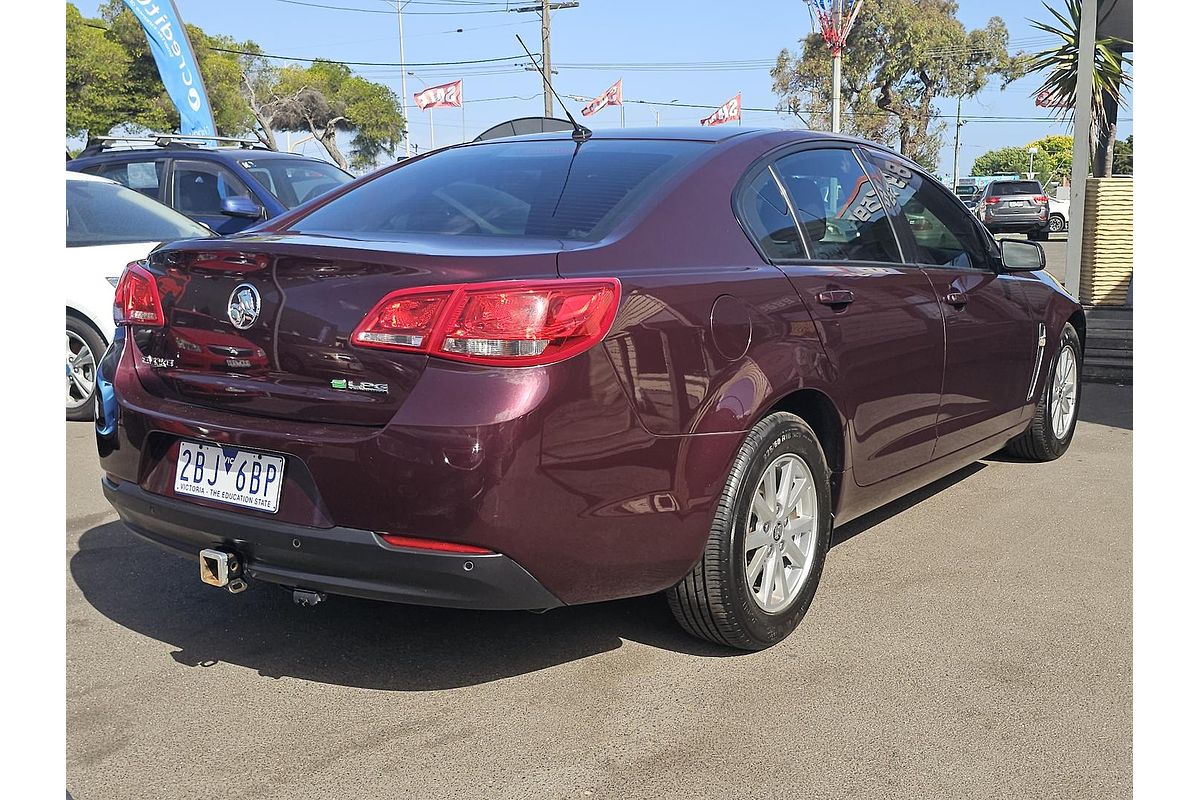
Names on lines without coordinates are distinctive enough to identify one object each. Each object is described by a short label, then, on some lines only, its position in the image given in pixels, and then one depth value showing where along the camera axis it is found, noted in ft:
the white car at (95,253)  23.20
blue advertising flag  53.98
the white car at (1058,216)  118.21
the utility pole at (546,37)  120.54
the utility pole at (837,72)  74.90
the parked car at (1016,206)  105.60
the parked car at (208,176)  33.12
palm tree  50.08
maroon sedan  9.59
